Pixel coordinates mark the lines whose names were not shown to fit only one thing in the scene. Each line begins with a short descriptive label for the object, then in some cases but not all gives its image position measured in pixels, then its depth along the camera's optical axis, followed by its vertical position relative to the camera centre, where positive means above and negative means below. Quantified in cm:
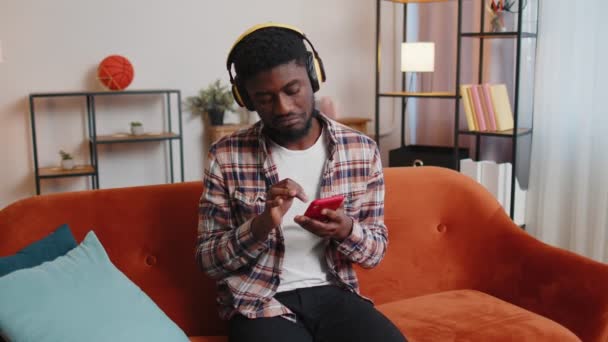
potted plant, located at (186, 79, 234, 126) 410 -19
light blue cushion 131 -50
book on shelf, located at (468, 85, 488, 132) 342 -20
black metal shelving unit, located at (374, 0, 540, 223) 328 -14
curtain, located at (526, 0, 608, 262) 308 -30
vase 349 +26
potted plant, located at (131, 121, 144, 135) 394 -34
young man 150 -35
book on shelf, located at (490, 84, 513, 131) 340 -19
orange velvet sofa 176 -57
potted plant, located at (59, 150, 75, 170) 378 -51
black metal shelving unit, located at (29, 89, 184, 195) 367 -38
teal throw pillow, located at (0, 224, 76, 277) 149 -43
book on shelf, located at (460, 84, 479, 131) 344 -19
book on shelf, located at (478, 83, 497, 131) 338 -18
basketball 376 +0
